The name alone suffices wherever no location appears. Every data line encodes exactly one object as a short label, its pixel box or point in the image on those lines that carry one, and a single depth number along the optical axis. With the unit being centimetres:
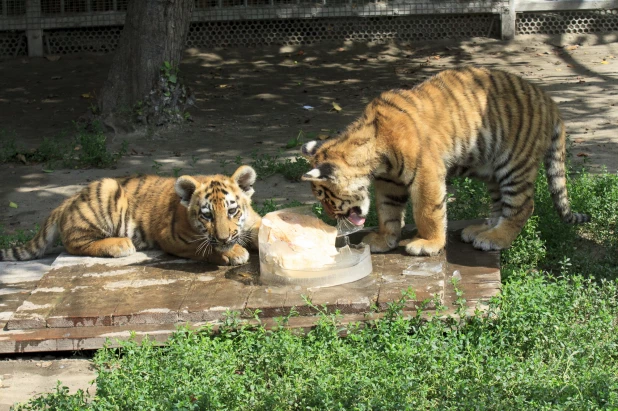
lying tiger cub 1059
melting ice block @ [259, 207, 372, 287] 991
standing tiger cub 1035
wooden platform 940
